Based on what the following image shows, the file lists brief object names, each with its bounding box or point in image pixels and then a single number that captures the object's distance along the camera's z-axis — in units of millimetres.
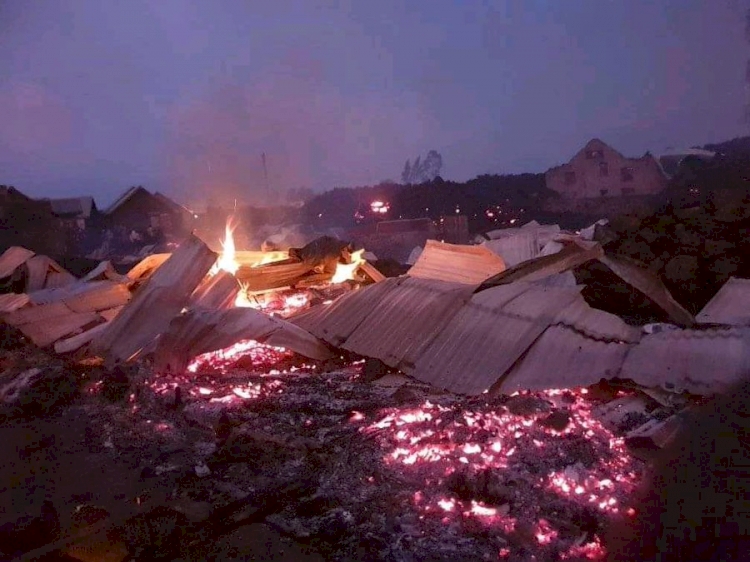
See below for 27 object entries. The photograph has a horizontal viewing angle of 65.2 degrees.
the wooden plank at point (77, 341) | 8602
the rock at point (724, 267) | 6520
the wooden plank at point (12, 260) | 12831
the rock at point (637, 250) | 7301
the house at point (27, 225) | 24375
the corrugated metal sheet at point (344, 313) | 7418
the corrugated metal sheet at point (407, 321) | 6535
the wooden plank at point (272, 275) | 10484
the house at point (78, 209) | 31866
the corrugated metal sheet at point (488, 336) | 5613
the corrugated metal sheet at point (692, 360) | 4711
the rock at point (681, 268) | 6730
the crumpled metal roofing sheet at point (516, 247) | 9727
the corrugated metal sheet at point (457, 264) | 8742
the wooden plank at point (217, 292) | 8391
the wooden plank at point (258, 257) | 11355
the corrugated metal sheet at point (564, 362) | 5086
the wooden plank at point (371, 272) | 11742
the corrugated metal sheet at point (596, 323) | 5367
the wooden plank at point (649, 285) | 5904
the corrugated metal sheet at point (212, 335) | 7188
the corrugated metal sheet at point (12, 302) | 10055
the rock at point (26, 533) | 3705
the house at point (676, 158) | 34062
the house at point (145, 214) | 33688
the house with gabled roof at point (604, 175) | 33906
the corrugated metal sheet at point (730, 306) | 5758
